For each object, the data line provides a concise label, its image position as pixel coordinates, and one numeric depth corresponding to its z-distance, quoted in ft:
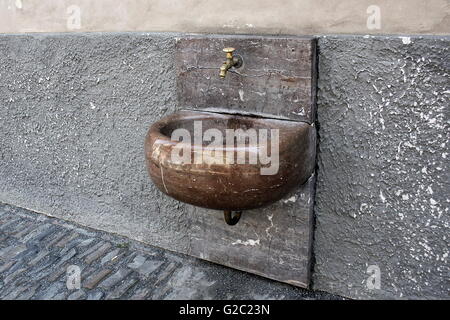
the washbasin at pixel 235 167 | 5.23
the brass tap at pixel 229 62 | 5.76
